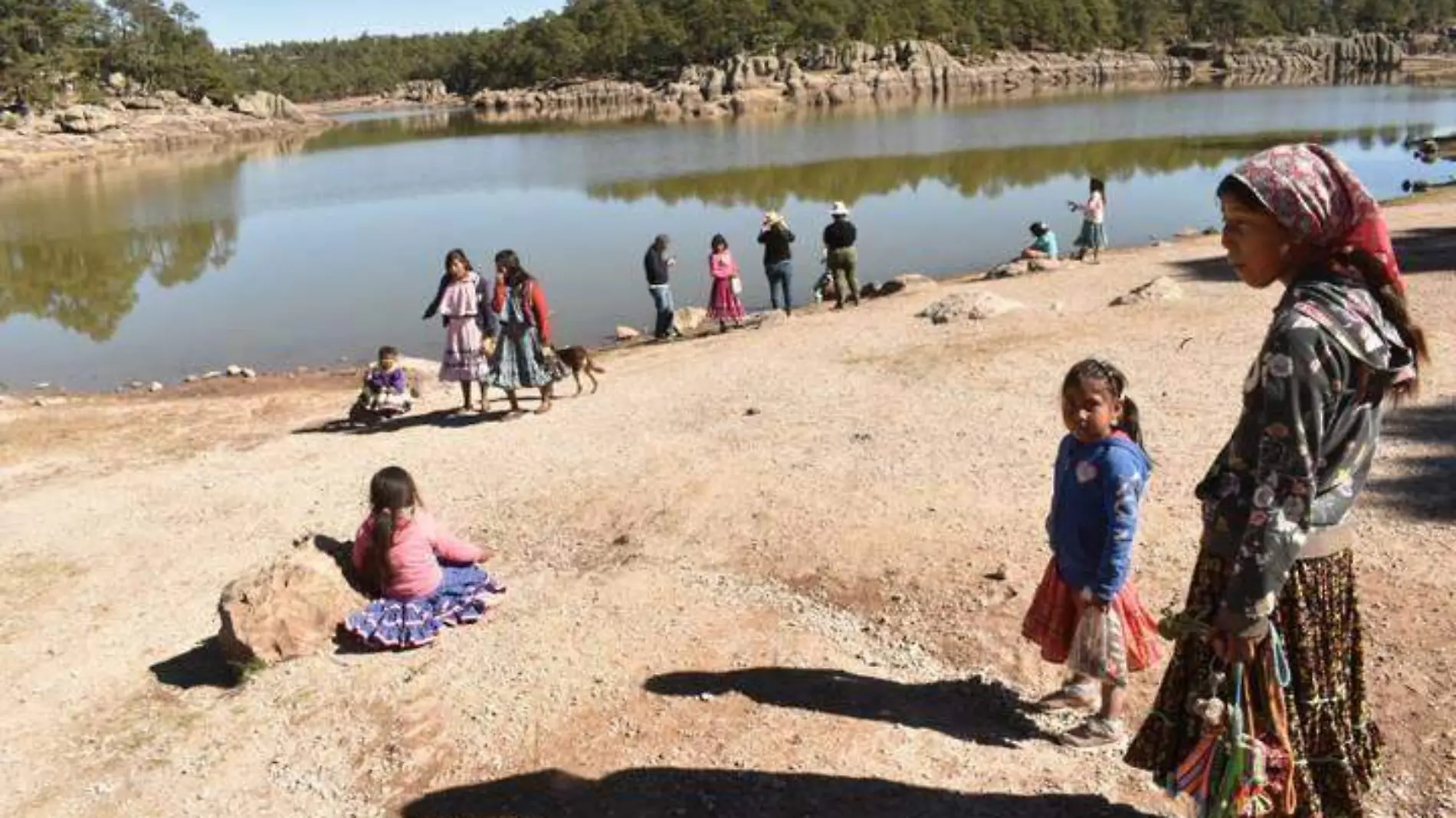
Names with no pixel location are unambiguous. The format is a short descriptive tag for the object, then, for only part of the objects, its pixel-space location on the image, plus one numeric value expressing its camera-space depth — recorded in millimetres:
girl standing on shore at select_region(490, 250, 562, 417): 10359
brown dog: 11766
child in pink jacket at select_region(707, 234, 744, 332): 15406
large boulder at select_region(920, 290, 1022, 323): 13133
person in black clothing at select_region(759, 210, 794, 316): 15570
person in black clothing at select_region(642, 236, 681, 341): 15367
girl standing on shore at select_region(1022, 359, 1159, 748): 3984
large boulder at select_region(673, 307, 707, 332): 16484
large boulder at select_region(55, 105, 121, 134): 69062
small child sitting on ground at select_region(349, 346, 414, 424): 11281
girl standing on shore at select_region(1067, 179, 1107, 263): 17859
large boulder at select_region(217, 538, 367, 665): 5805
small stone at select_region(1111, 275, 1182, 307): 13047
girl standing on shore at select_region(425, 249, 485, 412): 10578
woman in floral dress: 2619
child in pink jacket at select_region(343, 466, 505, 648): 5957
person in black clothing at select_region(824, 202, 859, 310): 15648
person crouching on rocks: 18266
